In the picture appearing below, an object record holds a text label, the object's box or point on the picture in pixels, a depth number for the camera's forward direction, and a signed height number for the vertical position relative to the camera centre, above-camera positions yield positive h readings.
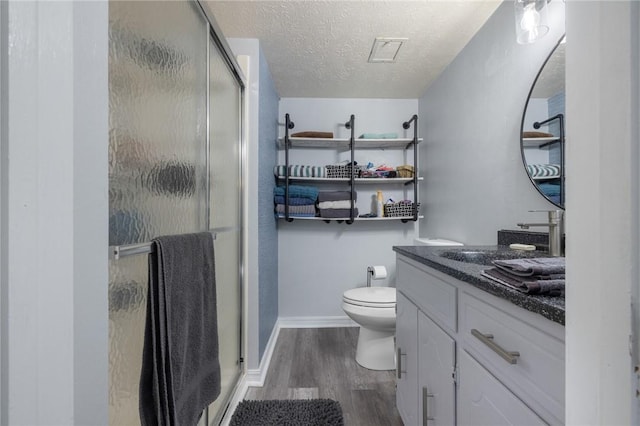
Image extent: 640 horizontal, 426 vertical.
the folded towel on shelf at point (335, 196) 2.29 +0.16
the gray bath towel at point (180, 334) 0.66 -0.34
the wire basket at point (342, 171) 2.29 +0.37
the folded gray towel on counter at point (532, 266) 0.59 -0.12
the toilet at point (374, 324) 1.71 -0.70
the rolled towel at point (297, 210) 2.24 +0.04
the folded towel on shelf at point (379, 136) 2.33 +0.67
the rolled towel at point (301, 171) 2.26 +0.37
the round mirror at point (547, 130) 1.13 +0.37
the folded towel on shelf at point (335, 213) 2.27 +0.01
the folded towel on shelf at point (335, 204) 2.28 +0.09
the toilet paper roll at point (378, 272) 2.14 -0.45
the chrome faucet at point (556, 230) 1.04 -0.06
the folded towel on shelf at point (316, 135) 2.29 +0.67
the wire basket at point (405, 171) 2.33 +0.37
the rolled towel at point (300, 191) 2.24 +0.19
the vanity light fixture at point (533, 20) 1.16 +0.84
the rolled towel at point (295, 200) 2.25 +0.12
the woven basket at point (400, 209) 2.32 +0.05
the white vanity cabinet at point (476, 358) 0.51 -0.35
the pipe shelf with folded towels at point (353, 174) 2.26 +0.35
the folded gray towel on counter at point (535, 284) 0.53 -0.14
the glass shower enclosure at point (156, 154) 0.65 +0.19
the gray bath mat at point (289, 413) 1.33 -1.01
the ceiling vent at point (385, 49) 1.71 +1.10
